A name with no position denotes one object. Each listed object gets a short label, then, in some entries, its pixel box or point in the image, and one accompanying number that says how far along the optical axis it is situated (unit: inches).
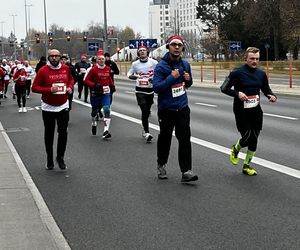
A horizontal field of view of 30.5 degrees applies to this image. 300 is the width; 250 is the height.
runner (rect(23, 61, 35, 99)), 869.0
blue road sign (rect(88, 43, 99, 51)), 2078.0
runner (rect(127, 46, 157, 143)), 446.9
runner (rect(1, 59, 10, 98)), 1078.3
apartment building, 4539.4
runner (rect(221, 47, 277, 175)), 303.6
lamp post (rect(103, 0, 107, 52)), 1742.4
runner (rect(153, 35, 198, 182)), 285.6
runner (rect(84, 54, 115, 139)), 483.5
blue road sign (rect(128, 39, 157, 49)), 1688.7
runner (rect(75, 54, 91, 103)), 840.3
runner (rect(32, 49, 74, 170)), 335.6
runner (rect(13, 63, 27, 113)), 752.3
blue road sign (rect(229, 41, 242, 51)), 1877.5
